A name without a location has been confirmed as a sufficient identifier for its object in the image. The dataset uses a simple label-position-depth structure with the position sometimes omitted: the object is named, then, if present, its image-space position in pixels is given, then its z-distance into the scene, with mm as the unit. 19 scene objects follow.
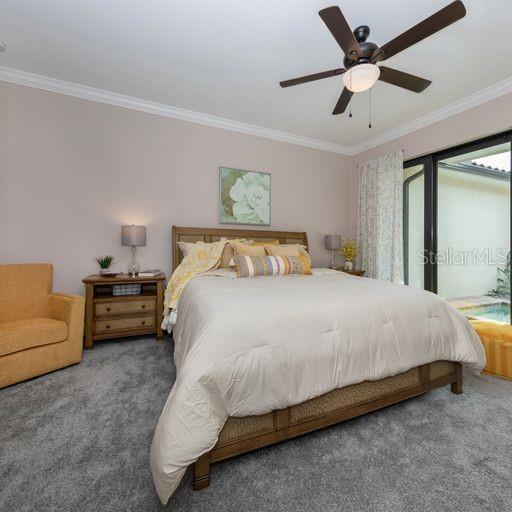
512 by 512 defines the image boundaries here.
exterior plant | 2996
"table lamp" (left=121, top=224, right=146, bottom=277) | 2988
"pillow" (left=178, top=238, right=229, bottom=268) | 3141
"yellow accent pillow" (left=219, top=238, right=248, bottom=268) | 3057
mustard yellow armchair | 2033
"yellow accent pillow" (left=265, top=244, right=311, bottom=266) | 3209
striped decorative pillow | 2733
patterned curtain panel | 3832
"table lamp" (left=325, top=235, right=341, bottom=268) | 4258
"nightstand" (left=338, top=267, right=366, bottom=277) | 4107
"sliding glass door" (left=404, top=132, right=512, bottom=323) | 3041
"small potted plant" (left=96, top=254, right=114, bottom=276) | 3053
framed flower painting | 3773
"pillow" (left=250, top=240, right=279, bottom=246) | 3678
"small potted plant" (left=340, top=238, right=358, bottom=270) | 4293
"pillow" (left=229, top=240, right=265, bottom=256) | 3018
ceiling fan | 1466
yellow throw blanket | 2570
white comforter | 1124
